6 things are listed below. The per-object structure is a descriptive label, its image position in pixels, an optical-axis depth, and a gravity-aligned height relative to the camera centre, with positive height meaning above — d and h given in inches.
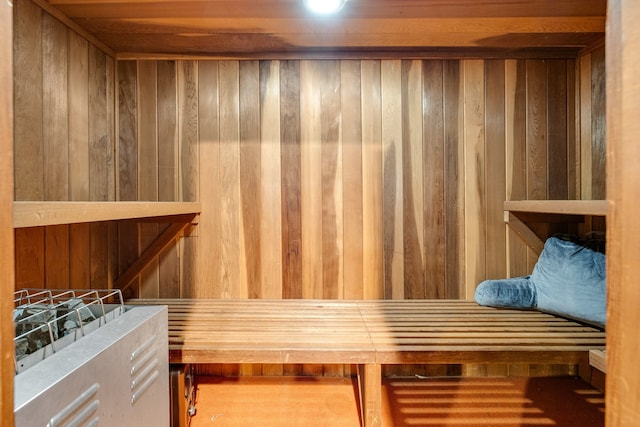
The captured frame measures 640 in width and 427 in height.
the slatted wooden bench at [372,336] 48.3 -17.3
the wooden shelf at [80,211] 26.5 +0.1
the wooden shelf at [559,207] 43.3 +0.3
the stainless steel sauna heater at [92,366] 24.0 -11.2
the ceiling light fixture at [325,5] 51.4 +27.7
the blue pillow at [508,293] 63.6 -14.2
